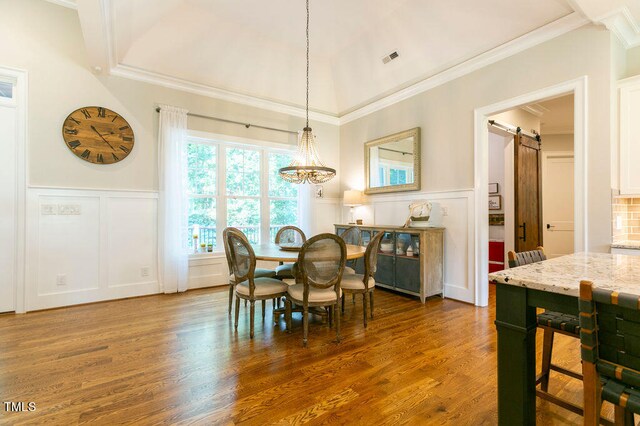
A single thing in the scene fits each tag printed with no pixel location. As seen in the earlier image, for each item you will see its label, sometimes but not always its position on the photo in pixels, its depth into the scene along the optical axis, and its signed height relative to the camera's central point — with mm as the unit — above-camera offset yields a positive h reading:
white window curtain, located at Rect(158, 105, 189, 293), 4238 +170
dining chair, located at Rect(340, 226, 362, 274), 4047 -311
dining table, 2831 -400
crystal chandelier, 3275 +500
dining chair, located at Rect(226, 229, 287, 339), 2764 -609
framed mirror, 4508 +847
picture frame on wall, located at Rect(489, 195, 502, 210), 5508 +217
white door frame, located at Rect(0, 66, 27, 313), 3459 +402
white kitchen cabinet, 2684 +714
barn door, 4906 +320
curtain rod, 4591 +1535
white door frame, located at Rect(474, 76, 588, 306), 2861 +534
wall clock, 3725 +1046
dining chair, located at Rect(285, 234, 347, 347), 2553 -526
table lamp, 5229 +286
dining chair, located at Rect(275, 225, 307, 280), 4266 -314
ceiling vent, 4366 +2355
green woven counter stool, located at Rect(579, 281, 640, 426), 910 -445
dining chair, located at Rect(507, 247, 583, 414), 1565 -623
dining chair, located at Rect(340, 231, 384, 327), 3012 -688
